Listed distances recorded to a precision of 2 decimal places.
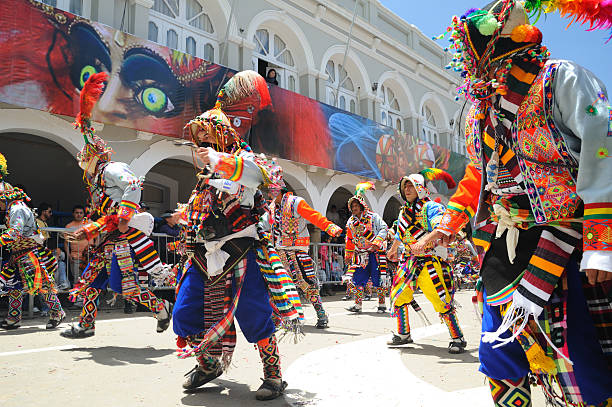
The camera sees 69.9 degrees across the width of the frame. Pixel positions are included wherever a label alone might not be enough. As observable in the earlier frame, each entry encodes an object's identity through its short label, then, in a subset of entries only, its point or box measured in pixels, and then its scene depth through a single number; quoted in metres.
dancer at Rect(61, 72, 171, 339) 4.89
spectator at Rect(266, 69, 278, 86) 12.77
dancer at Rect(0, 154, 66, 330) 5.97
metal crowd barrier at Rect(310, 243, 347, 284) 12.10
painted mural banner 7.79
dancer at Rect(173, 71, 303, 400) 3.03
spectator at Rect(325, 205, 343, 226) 16.34
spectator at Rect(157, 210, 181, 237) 9.32
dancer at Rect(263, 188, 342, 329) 6.69
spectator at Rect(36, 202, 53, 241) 8.59
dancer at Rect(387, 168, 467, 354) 4.68
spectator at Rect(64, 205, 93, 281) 8.17
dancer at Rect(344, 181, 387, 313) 8.39
